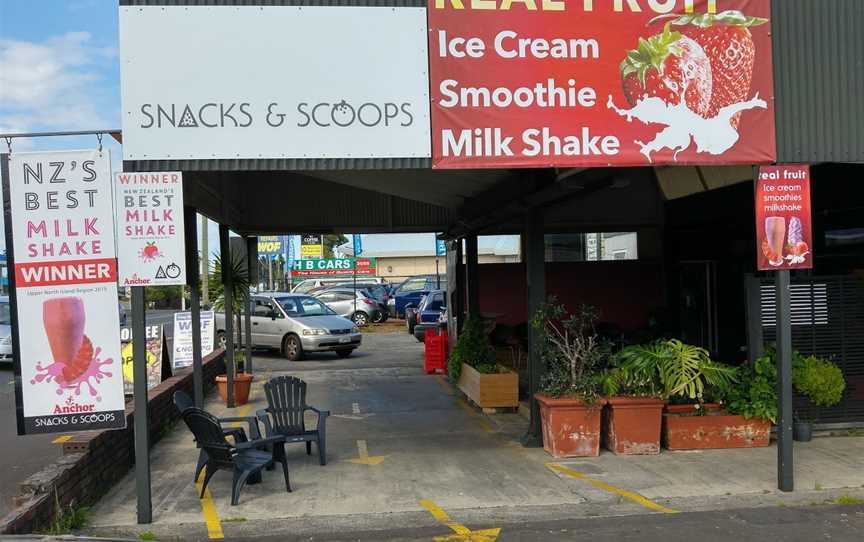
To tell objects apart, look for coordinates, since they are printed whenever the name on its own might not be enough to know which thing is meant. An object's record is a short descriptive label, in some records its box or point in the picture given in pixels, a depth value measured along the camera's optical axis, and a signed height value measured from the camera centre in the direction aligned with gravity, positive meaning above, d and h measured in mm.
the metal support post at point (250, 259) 13548 +305
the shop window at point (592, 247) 15820 +395
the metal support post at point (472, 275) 12961 -106
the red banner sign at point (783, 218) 7023 +394
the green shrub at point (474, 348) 11422 -1238
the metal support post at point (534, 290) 8695 -268
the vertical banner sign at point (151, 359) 11234 -1234
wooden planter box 10648 -1738
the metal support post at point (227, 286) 12102 -168
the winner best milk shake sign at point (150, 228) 6363 +430
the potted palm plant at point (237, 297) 12320 -408
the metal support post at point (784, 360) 6926 -940
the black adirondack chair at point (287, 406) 8023 -1430
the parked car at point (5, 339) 17828 -1358
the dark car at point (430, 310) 22531 -1279
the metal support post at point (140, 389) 6289 -944
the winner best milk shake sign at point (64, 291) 6090 -82
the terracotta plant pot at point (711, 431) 8312 -1883
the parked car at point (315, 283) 38931 -622
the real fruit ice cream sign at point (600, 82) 6758 +1688
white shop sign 6395 +1679
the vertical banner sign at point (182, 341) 14094 -1215
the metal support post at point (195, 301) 9680 -343
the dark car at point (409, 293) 35031 -1071
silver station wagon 19219 -1420
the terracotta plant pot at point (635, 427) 8109 -1772
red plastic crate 15586 -1737
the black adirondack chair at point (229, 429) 7181 -1568
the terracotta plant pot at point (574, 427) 8023 -1737
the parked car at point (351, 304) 31328 -1341
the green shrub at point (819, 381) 8562 -1409
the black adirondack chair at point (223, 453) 6574 -1603
